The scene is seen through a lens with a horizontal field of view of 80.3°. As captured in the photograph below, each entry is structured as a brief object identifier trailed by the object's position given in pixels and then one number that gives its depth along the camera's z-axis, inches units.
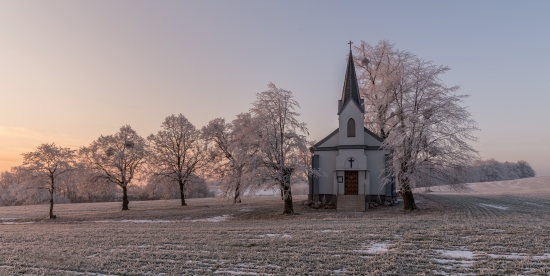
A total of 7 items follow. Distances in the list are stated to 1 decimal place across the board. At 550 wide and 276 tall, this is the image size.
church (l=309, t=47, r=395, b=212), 1112.2
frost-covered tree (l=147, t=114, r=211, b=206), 1347.2
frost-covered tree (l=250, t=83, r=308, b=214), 948.0
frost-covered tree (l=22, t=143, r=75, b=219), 1121.4
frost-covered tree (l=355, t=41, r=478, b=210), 893.2
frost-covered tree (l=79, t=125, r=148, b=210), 1279.5
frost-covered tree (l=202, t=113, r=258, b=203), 952.6
